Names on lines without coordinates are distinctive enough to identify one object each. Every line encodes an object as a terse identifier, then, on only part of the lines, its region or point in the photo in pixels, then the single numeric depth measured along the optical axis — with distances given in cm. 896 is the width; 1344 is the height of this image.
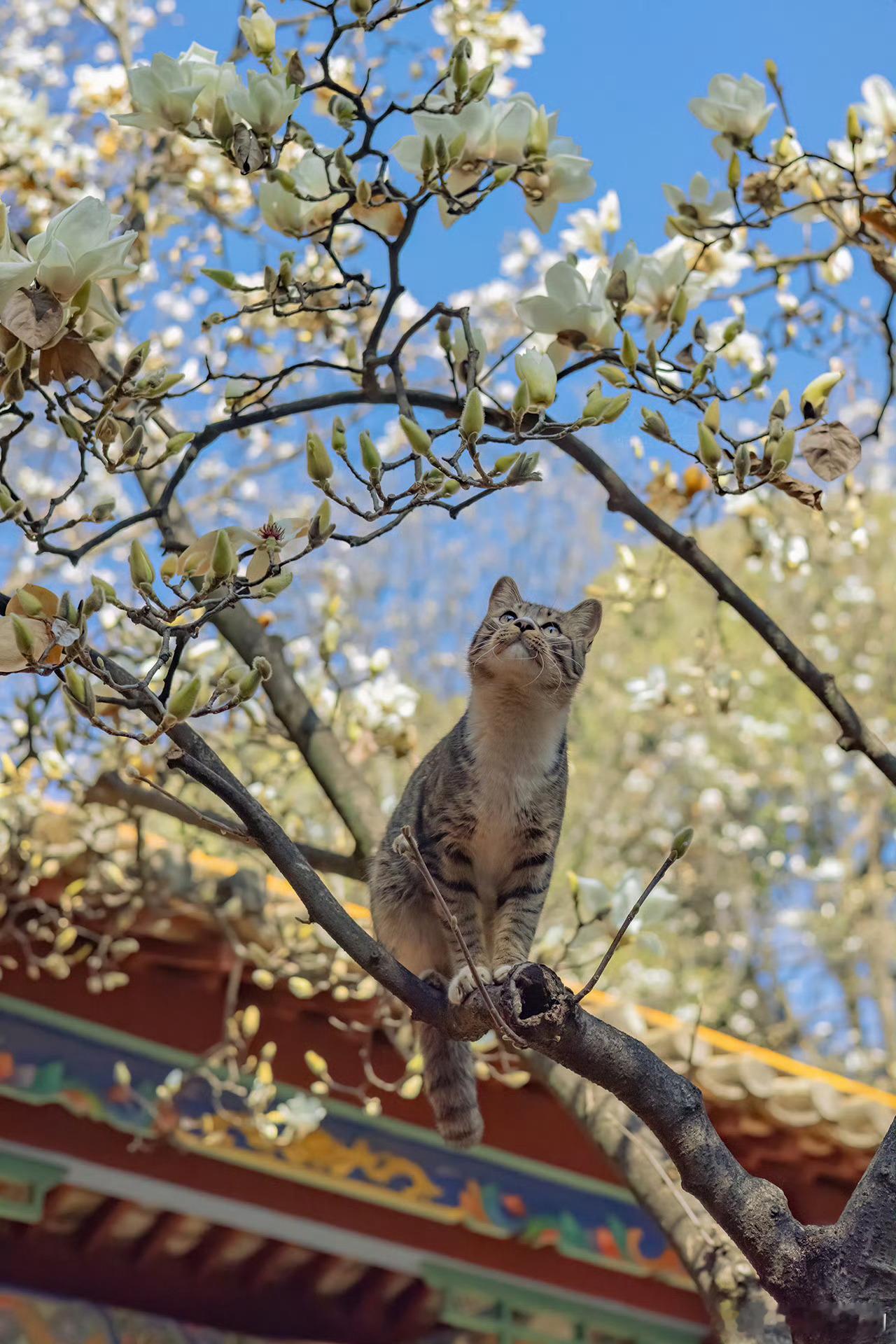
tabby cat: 297
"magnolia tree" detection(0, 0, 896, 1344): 207
